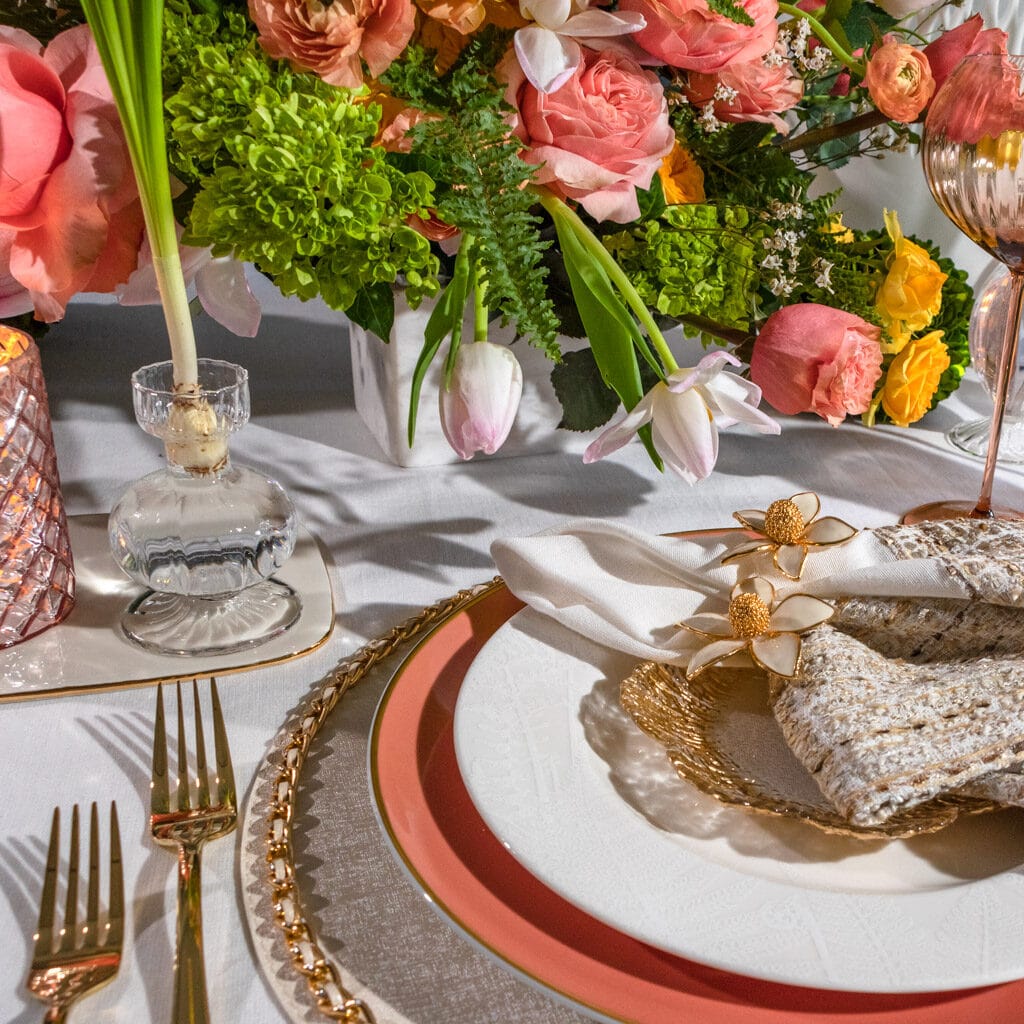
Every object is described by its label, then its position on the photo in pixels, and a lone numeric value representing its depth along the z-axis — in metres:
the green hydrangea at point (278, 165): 0.54
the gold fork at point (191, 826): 0.37
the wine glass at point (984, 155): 0.61
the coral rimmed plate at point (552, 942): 0.35
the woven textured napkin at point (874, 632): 0.40
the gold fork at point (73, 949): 0.37
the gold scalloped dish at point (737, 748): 0.41
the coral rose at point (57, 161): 0.54
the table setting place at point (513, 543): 0.39
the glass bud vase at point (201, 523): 0.56
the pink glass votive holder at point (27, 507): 0.56
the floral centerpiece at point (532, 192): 0.55
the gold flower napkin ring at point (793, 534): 0.54
